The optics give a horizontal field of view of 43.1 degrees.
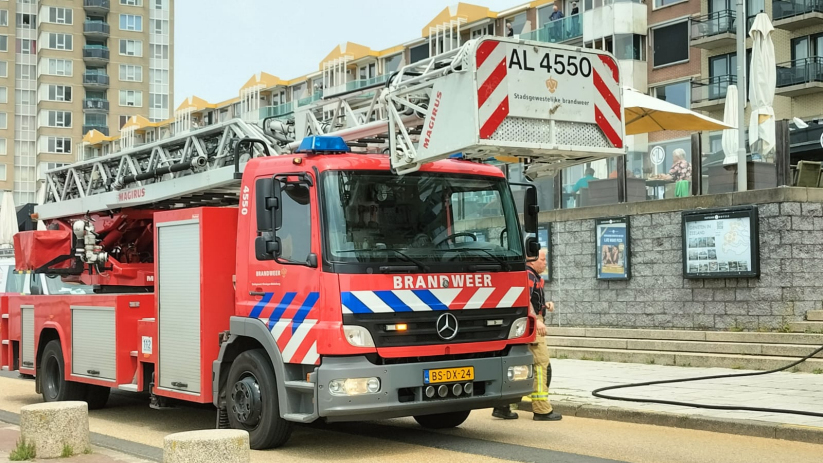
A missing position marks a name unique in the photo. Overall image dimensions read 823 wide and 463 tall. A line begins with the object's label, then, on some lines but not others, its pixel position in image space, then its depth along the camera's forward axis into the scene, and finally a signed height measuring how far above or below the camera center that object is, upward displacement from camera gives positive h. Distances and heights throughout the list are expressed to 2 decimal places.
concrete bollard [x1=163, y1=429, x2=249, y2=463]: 7.03 -1.21
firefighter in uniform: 10.88 -0.90
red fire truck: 8.60 +0.10
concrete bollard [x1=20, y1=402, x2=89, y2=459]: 8.57 -1.30
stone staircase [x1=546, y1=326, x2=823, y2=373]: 14.20 -1.22
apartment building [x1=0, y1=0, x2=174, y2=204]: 98.88 +18.81
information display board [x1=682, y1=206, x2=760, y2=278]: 15.20 +0.34
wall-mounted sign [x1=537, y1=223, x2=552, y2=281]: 18.94 +0.50
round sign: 17.03 +1.83
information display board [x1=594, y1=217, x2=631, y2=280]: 17.38 +0.32
